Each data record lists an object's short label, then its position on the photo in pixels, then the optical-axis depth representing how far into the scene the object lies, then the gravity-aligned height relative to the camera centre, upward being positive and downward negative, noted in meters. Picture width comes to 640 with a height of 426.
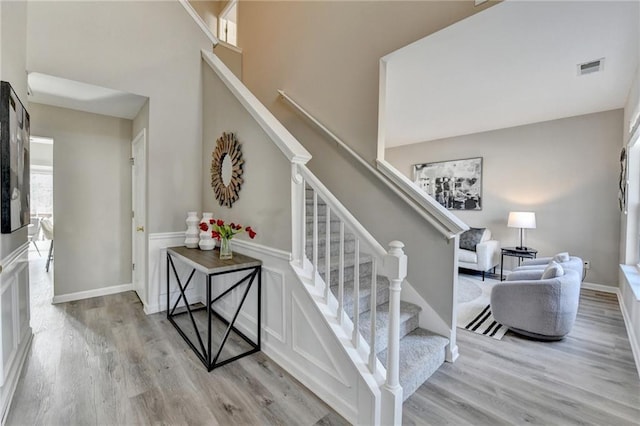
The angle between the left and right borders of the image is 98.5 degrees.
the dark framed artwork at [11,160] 1.66 +0.29
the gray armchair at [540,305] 2.45 -0.87
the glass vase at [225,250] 2.40 -0.38
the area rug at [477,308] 2.78 -1.19
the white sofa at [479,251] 4.56 -0.71
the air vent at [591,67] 2.78 +1.50
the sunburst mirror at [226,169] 2.61 +0.39
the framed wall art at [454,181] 5.34 +0.58
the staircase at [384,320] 1.86 -0.85
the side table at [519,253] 4.30 -0.67
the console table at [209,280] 2.07 -0.60
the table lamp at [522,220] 4.34 -0.15
